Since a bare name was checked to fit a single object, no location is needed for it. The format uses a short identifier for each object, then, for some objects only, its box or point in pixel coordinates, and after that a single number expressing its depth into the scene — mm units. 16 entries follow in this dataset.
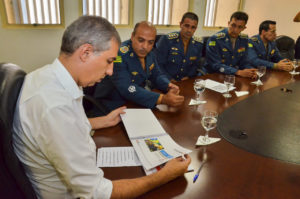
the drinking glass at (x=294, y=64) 2681
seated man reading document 726
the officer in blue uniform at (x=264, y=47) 3200
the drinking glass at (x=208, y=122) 1152
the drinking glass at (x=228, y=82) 1845
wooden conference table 826
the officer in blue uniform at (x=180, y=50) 2770
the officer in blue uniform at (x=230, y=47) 2924
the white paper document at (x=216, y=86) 1944
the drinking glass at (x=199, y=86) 1626
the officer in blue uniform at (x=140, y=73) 1550
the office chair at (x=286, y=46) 4109
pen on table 881
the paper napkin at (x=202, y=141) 1129
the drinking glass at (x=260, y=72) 2248
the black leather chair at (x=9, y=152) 643
